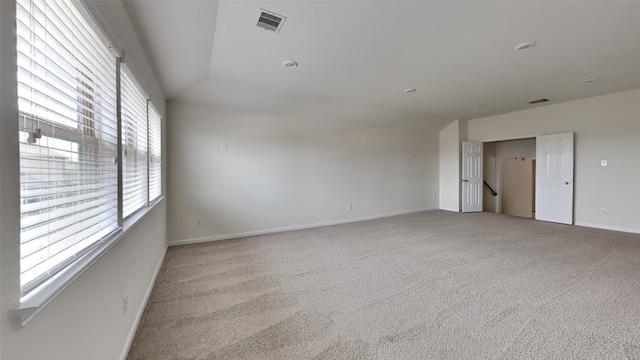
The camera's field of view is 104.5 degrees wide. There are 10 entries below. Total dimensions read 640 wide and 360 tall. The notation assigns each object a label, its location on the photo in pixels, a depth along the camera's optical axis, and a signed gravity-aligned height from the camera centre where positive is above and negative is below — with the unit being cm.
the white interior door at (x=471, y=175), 653 +7
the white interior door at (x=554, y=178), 503 -1
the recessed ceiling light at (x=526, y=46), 258 +141
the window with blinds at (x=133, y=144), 182 +30
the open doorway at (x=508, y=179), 738 -4
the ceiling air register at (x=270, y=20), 204 +136
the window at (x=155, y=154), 279 +30
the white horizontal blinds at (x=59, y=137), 78 +16
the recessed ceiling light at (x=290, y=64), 290 +136
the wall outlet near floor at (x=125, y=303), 164 -85
